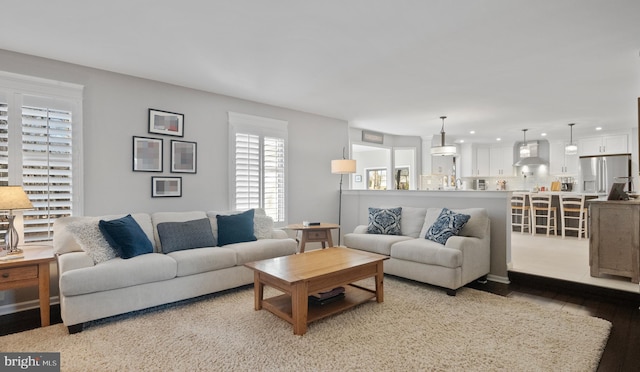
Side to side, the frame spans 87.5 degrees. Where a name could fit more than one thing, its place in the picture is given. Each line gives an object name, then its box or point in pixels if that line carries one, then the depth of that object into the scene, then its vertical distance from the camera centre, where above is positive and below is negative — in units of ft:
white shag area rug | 7.27 -3.81
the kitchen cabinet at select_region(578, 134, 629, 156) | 24.93 +3.17
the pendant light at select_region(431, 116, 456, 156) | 19.67 +2.17
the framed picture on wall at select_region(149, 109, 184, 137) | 13.32 +2.69
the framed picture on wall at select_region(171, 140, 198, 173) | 13.91 +1.35
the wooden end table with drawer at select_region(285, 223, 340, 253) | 15.57 -2.18
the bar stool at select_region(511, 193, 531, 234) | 24.17 -2.03
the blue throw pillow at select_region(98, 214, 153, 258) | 10.32 -1.53
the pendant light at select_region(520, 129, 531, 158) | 25.79 +2.73
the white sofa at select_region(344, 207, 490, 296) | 11.69 -2.41
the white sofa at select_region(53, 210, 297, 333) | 8.82 -2.53
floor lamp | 17.84 +1.14
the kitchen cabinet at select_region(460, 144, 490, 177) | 31.35 +2.45
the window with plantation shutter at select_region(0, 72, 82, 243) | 10.51 +1.40
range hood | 29.12 +2.77
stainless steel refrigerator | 24.77 +1.17
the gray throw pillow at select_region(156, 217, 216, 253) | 11.62 -1.69
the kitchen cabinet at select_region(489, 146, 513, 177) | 30.73 +2.39
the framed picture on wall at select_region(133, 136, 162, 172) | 12.92 +1.35
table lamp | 9.06 -0.42
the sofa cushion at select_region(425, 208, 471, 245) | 12.78 -1.54
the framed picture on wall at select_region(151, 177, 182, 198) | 13.38 +0.05
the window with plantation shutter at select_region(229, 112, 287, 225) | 15.83 +1.18
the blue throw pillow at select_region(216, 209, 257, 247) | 13.03 -1.64
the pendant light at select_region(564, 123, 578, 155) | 23.27 +2.60
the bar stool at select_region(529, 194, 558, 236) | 22.82 -1.97
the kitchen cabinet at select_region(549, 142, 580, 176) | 27.73 +2.09
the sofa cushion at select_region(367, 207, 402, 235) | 15.26 -1.60
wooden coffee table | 8.68 -2.66
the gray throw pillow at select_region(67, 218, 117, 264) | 9.87 -1.56
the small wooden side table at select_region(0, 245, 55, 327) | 8.67 -2.27
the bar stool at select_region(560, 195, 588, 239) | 21.49 -1.63
